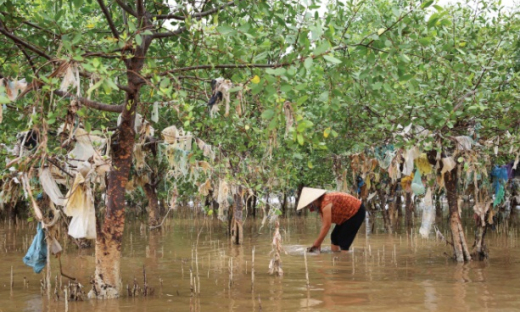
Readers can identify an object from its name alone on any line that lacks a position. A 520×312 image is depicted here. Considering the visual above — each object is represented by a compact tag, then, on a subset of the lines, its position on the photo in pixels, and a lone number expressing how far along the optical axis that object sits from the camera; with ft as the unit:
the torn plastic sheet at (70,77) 16.45
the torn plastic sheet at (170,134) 25.14
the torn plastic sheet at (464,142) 29.96
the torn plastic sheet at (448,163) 31.01
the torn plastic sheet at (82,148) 19.83
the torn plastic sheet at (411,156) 31.50
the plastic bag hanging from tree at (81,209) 18.76
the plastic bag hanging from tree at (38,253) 23.52
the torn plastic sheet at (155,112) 21.20
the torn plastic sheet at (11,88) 17.78
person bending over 30.58
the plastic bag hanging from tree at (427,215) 34.45
